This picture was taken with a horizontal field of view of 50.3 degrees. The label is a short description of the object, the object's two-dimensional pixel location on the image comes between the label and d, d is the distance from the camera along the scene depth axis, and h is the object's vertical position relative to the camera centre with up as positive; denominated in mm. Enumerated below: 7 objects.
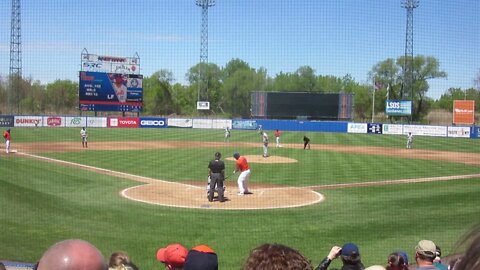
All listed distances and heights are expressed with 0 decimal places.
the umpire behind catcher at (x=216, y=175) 12711 -1503
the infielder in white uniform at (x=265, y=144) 23459 -1290
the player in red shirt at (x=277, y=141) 30091 -1486
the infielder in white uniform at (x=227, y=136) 33625 -1379
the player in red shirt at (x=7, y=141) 22516 -1371
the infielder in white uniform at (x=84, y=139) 27328 -1452
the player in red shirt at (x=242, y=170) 13727 -1468
